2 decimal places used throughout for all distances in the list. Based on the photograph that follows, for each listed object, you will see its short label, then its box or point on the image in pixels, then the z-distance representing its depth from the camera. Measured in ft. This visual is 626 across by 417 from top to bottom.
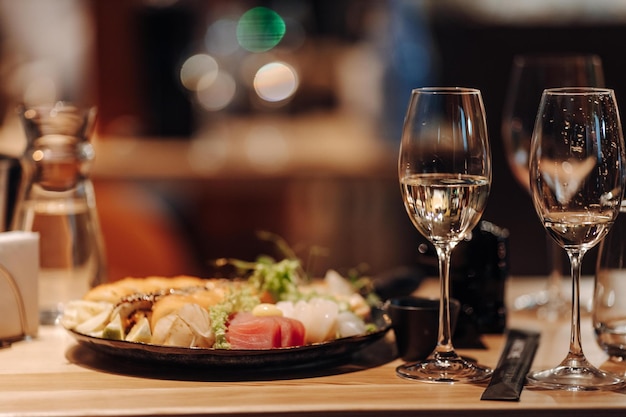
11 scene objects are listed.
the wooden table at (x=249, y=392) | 4.09
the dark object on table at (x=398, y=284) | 5.37
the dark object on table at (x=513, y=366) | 4.20
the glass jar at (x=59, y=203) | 5.17
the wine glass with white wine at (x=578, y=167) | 4.25
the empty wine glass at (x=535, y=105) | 5.40
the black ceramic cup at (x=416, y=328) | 4.62
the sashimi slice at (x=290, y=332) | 4.43
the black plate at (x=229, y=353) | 4.35
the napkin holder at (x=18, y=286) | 4.79
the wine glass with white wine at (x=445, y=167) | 4.35
